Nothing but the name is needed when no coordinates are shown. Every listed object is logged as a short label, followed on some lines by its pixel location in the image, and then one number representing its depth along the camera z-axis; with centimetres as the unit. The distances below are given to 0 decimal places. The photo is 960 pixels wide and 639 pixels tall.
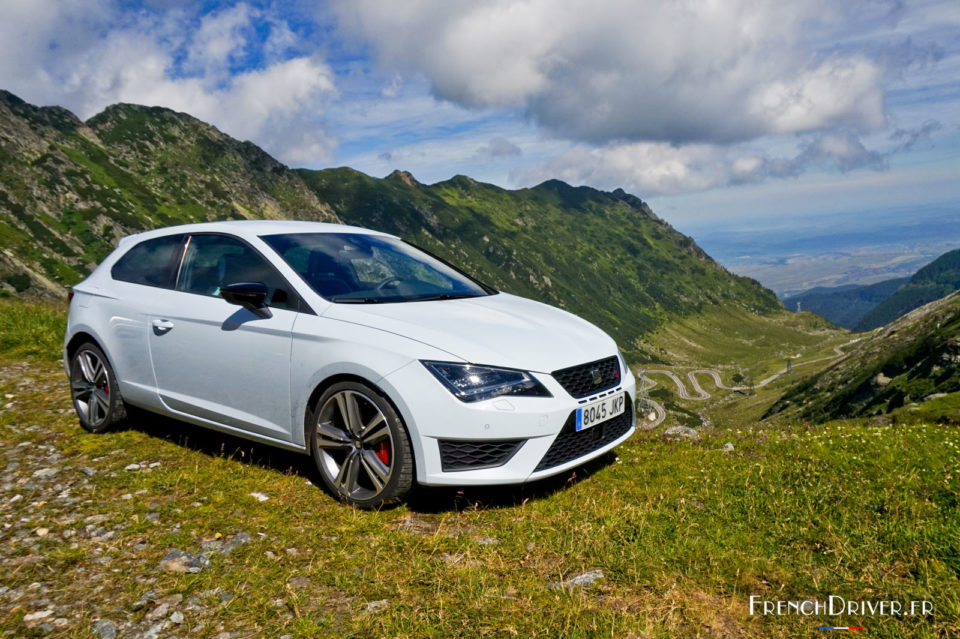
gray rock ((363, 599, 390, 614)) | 383
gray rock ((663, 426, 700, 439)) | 902
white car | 512
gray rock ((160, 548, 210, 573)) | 446
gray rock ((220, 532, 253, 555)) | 476
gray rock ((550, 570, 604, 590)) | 400
